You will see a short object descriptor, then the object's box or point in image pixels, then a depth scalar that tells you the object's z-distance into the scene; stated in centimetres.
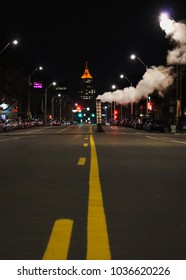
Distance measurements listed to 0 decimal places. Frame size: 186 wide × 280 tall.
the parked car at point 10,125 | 7263
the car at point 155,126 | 6456
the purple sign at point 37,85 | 13296
